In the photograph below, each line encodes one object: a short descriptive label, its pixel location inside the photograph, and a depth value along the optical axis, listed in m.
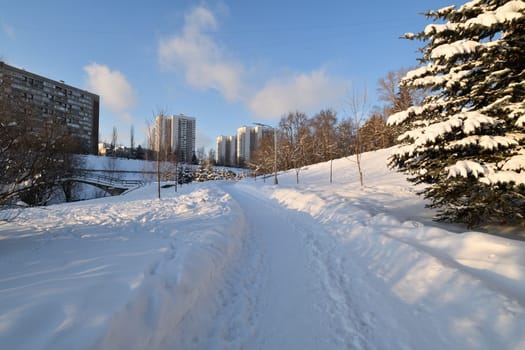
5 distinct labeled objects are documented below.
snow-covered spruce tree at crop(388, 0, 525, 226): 4.38
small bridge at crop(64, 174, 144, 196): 35.31
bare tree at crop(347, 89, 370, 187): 14.13
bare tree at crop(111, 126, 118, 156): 72.89
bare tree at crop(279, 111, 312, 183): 39.21
